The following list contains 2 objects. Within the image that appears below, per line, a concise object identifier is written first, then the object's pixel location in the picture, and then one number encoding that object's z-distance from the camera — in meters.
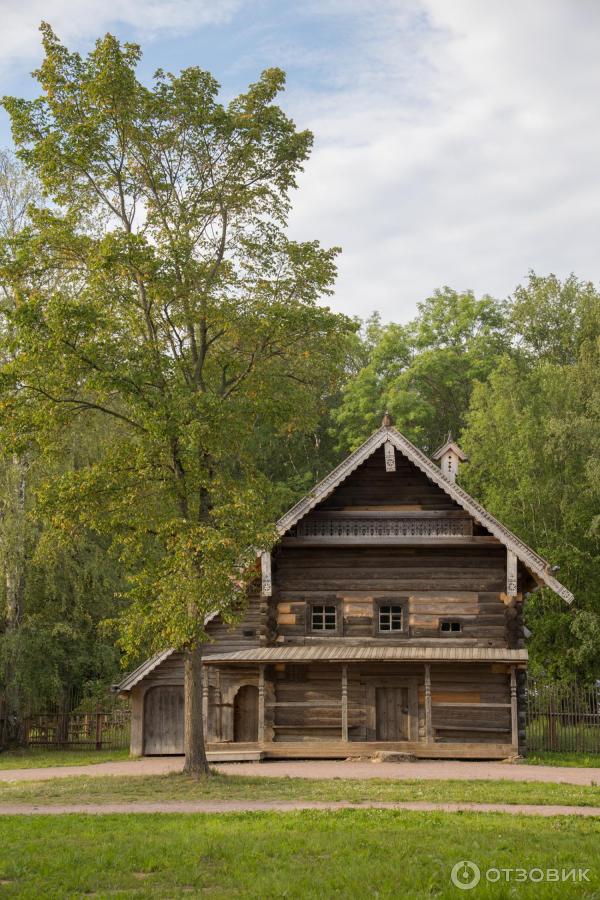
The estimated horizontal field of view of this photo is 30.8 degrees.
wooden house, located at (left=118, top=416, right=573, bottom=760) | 31.74
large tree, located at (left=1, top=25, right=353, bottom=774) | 23.39
